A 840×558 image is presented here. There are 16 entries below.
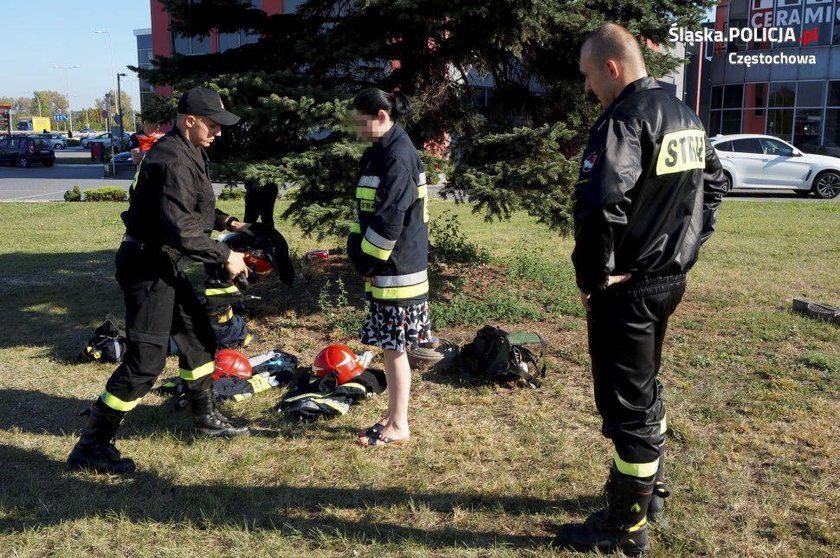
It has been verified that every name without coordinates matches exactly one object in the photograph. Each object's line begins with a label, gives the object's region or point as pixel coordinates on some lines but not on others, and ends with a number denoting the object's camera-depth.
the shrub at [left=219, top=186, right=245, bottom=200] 18.41
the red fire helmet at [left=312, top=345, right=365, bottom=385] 5.09
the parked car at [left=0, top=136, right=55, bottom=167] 38.41
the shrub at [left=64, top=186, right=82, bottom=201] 19.72
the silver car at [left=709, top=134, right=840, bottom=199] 18.53
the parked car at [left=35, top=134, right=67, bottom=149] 69.12
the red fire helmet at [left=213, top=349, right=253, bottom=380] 5.36
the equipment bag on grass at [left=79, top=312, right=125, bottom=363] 5.94
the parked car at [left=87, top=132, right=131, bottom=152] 43.47
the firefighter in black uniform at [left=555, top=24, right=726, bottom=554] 2.79
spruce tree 6.28
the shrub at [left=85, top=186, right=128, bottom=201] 19.48
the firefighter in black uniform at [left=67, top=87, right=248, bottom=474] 3.94
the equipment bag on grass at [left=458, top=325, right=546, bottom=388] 5.25
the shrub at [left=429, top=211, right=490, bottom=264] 8.62
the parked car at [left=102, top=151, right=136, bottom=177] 34.76
